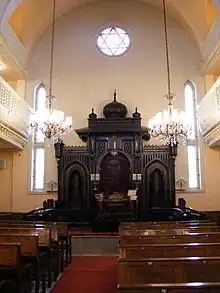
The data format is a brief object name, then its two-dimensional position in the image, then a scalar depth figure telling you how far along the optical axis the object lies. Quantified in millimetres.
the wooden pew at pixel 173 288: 2543
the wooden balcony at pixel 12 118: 10614
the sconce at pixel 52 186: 13203
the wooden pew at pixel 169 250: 4141
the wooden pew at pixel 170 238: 4910
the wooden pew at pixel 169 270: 3270
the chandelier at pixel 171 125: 9367
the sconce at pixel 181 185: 13133
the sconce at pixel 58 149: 13039
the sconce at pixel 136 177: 12625
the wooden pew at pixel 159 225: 7178
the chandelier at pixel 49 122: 9867
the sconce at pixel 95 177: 12711
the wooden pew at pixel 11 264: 4402
